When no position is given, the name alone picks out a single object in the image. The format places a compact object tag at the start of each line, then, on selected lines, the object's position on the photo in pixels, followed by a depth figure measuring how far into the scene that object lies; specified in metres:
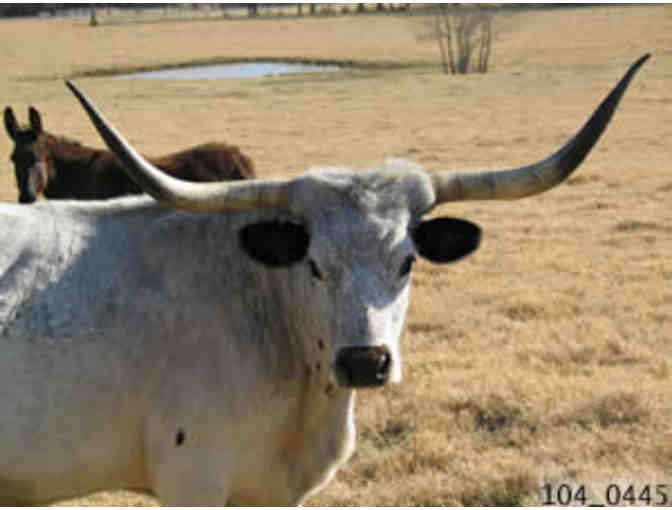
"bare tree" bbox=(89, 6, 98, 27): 81.68
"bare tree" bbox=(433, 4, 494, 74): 45.09
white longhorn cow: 3.73
